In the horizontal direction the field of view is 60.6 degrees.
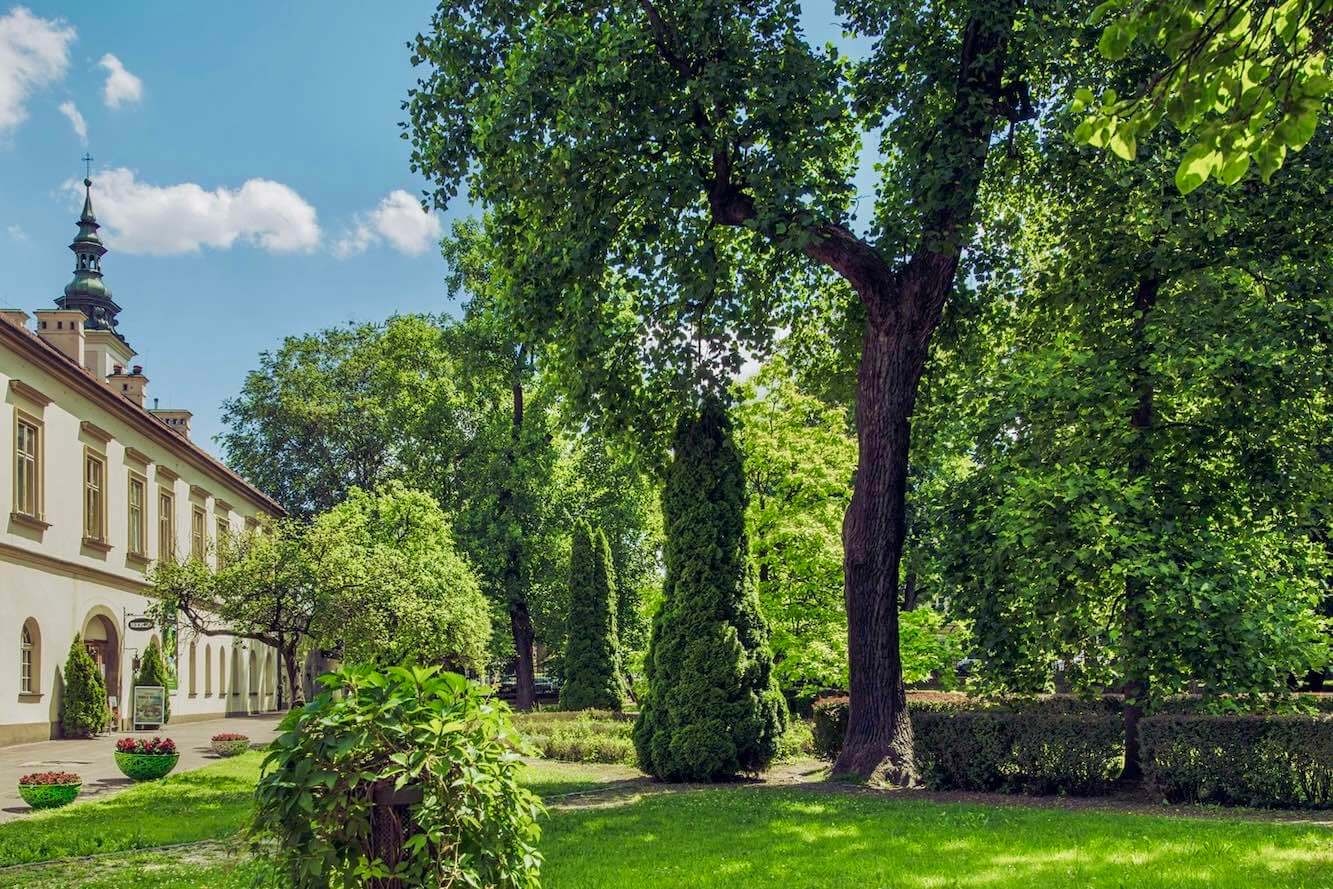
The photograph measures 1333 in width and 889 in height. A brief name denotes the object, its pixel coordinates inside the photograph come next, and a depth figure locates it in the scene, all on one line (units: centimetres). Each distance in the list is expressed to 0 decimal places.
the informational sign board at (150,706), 2892
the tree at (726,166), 1395
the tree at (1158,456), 1277
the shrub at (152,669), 3272
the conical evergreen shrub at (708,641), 1605
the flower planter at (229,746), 2280
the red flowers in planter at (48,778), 1446
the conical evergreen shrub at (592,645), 3662
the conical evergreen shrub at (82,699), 2769
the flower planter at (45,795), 1425
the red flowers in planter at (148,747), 1753
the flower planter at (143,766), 1742
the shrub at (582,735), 2095
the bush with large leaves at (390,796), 467
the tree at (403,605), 2186
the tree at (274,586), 2084
